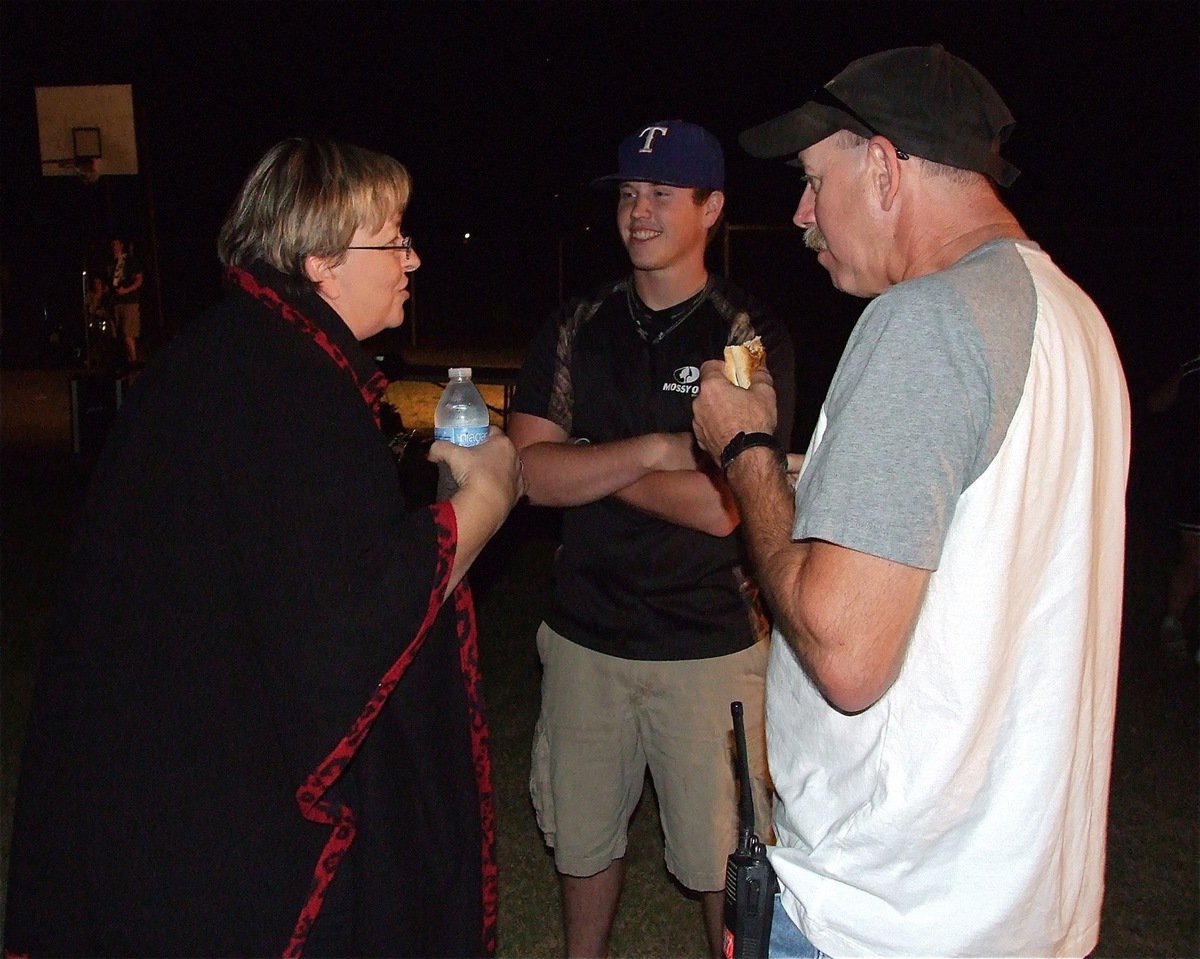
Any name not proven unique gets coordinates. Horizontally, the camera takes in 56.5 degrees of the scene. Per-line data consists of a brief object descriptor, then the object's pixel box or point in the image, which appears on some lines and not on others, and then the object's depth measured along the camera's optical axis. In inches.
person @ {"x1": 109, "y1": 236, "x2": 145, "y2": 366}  663.1
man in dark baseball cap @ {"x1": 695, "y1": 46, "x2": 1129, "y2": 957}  62.4
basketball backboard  690.2
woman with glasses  72.5
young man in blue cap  129.3
